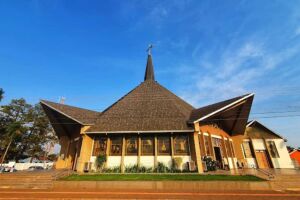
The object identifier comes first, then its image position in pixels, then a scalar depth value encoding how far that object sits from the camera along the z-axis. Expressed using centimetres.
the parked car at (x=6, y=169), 2969
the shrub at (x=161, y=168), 1449
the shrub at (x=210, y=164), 1485
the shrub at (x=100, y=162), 1559
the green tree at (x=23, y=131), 3822
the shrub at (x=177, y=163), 1465
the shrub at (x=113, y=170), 1505
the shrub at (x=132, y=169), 1481
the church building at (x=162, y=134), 1548
